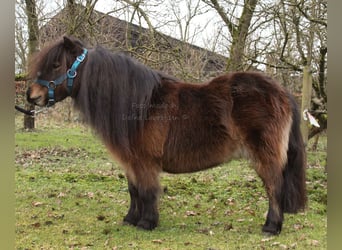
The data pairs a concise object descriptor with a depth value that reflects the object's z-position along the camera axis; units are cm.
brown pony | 321
